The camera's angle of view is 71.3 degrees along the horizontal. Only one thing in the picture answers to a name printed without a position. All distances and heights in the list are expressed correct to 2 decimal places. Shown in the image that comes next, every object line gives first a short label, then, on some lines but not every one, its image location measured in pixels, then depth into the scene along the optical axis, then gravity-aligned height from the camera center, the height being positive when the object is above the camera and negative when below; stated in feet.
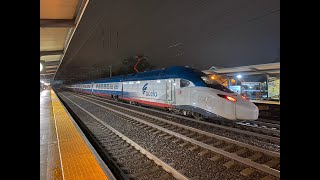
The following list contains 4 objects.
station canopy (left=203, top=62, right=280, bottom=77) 49.75 +4.77
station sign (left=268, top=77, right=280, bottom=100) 56.32 +0.26
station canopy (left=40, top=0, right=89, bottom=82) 21.01 +7.91
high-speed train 29.30 -0.94
